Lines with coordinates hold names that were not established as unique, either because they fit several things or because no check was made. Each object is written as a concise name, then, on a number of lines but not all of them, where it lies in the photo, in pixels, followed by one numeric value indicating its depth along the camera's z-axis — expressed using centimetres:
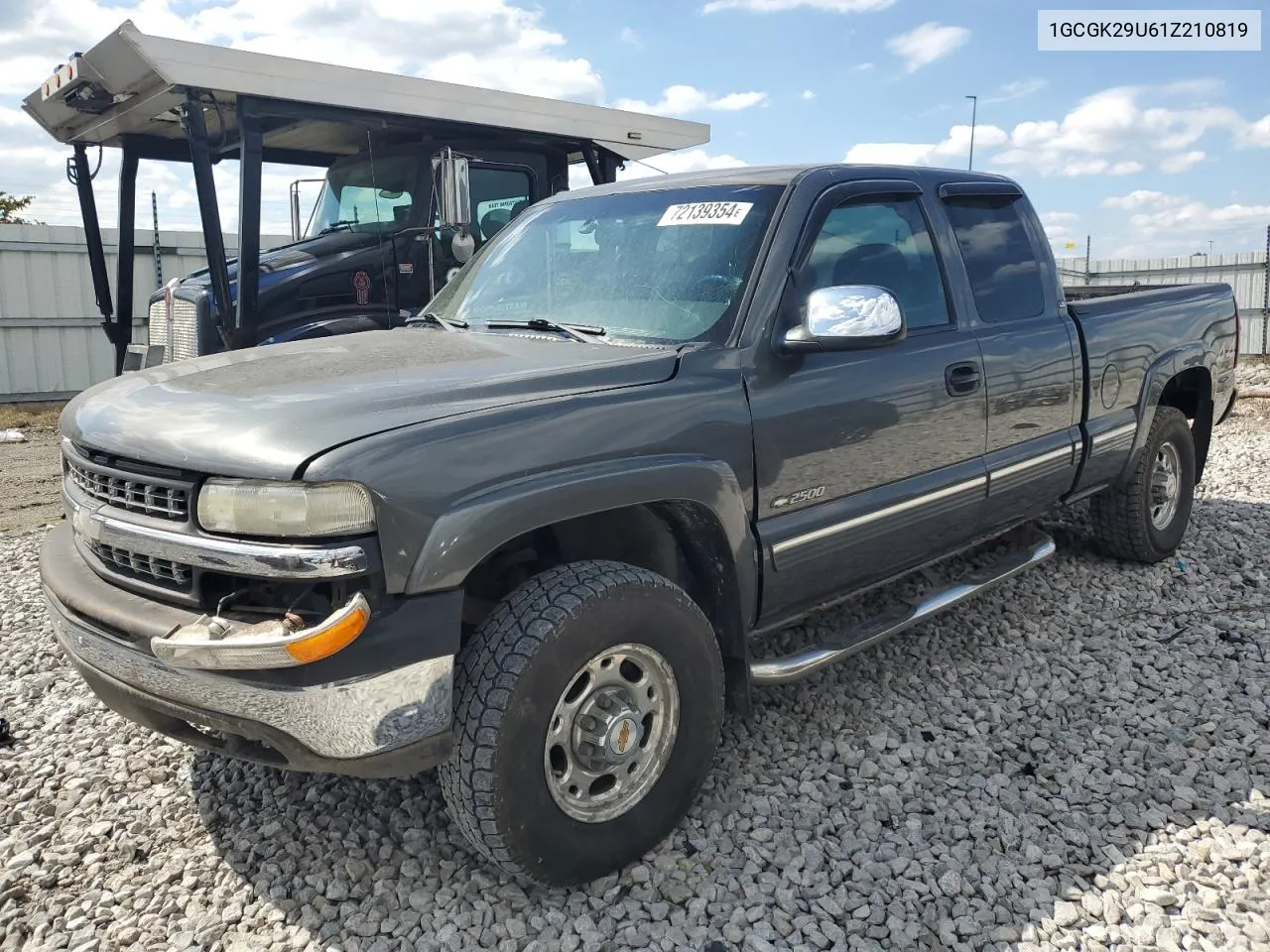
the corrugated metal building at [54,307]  1370
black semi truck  576
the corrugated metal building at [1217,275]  1545
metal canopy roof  554
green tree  1928
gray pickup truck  221
